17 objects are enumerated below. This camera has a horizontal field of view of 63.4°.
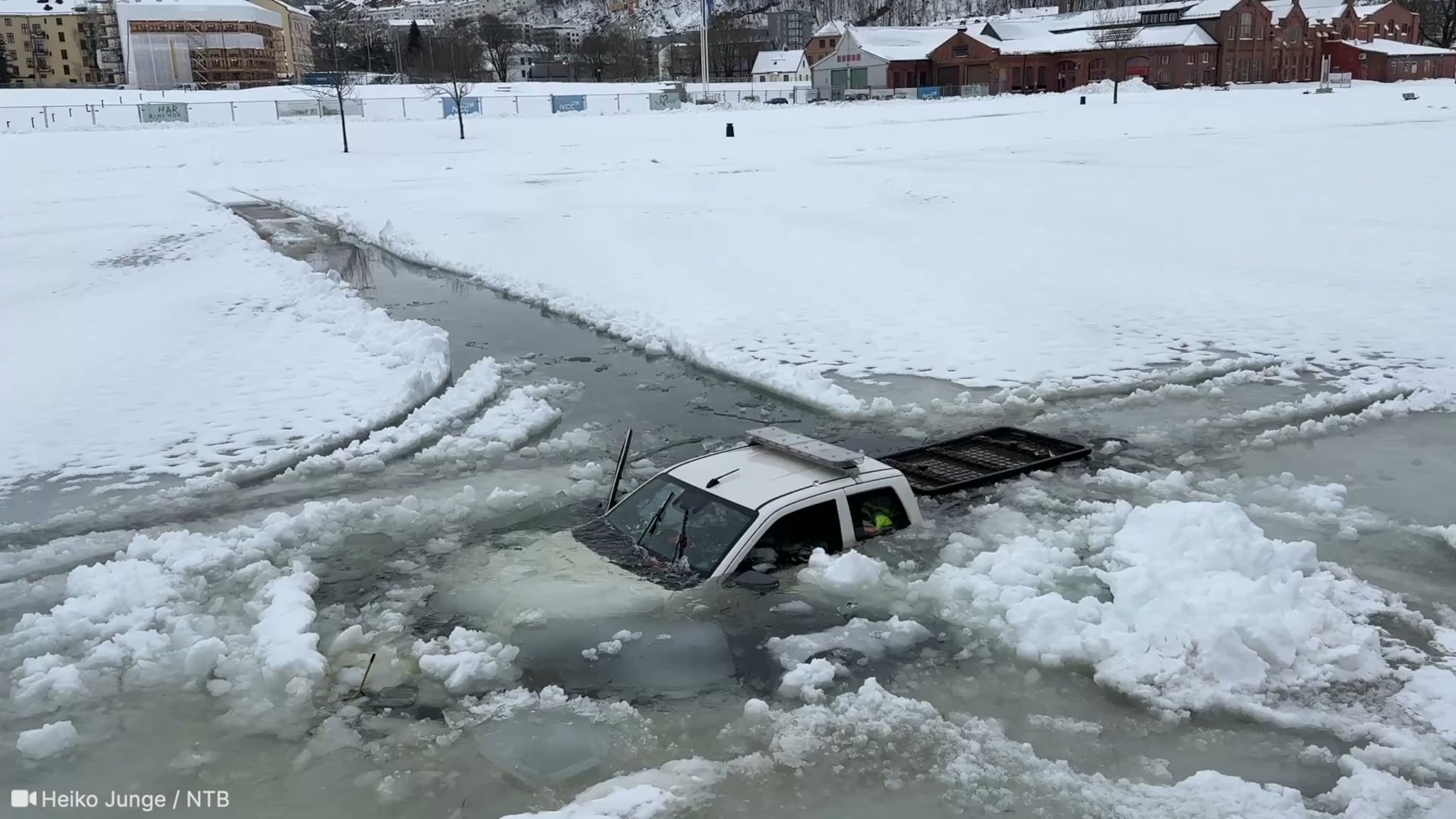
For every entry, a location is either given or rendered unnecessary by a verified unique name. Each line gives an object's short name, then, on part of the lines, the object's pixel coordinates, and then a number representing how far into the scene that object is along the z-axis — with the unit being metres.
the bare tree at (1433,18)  131.25
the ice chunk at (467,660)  7.33
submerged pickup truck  8.26
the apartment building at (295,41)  130.88
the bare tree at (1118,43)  97.06
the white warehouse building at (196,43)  110.12
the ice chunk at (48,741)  6.69
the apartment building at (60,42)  139.75
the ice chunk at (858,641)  7.66
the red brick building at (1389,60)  99.88
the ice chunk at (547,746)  6.45
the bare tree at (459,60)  80.75
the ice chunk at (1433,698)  6.68
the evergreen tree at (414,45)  161.12
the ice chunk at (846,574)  8.39
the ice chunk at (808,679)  7.17
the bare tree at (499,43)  152.88
